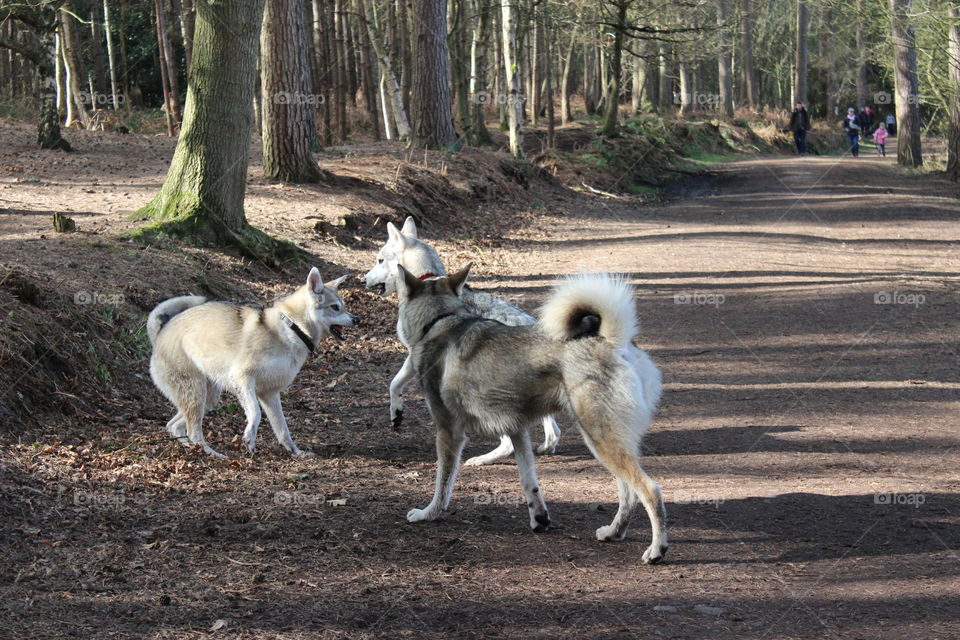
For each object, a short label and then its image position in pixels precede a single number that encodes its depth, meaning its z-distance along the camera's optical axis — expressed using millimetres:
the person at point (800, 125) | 44538
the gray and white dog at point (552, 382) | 5180
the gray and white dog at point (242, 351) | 7086
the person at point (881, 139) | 43875
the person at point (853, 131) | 45688
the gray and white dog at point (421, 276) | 7559
